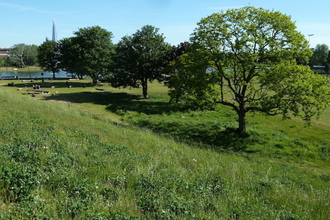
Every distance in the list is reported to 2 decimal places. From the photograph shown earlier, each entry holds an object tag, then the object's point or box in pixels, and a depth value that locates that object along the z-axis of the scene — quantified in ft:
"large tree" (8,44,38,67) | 424.87
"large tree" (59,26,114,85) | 175.83
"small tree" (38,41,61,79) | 232.90
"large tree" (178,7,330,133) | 62.18
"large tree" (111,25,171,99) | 122.52
